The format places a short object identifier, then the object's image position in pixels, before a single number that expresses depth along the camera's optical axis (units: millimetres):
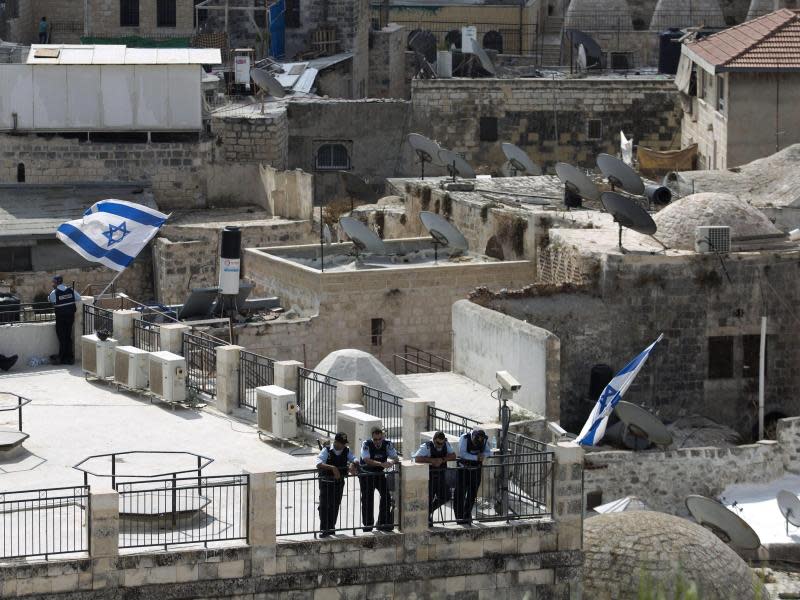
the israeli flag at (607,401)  46656
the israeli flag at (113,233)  46219
